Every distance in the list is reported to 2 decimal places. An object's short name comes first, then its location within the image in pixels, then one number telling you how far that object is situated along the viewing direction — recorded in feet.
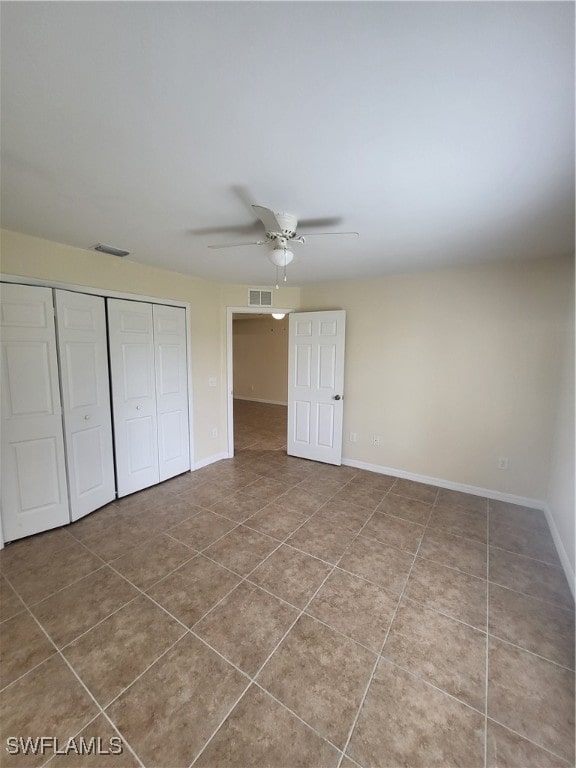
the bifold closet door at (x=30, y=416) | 7.66
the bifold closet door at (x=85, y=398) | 8.66
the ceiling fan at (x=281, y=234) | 6.03
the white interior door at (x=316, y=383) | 13.06
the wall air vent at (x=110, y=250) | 8.67
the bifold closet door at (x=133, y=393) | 9.95
